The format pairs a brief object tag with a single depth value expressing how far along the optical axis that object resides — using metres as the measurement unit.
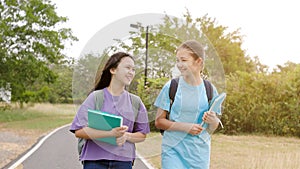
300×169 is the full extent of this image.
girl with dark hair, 3.71
